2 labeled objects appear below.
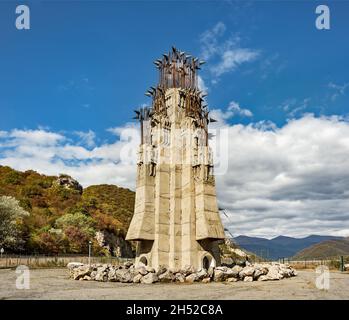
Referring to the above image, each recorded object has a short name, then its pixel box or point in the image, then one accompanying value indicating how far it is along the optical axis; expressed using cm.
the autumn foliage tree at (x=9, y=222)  4622
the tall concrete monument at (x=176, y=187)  3034
